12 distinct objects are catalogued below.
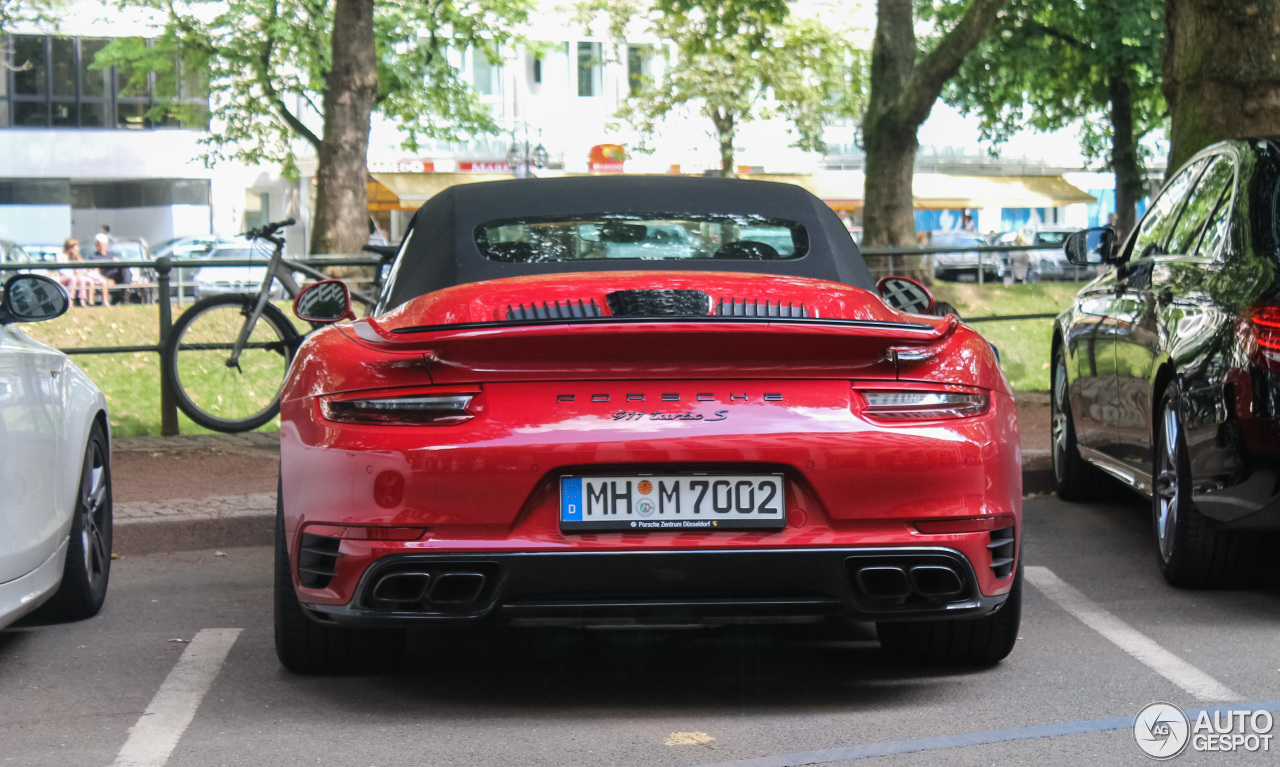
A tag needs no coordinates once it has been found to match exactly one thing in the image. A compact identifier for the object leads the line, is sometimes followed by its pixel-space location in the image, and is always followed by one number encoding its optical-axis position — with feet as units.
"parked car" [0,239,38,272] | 90.61
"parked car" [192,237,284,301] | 35.55
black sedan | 17.20
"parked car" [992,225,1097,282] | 56.27
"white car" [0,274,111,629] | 15.17
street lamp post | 109.96
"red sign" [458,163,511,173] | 167.76
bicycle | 33.27
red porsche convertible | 12.77
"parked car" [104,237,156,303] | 39.16
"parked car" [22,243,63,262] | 120.60
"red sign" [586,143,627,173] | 154.61
